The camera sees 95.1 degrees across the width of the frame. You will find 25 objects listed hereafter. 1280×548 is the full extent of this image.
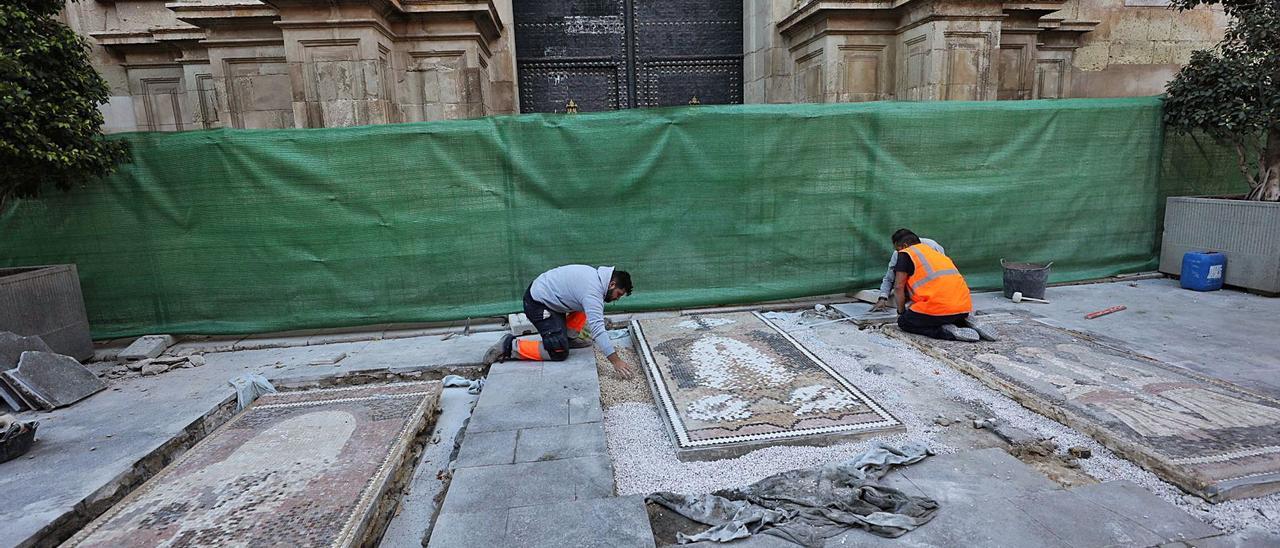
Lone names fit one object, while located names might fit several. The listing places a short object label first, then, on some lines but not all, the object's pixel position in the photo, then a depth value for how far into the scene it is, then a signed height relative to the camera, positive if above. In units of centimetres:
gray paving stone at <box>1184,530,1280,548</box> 226 -148
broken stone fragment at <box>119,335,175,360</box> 499 -125
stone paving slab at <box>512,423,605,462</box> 308 -139
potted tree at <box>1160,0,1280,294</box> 580 +35
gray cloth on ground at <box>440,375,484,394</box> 432 -143
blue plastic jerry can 600 -111
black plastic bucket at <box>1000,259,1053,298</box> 584 -111
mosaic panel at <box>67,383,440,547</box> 257 -143
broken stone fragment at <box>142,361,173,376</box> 471 -134
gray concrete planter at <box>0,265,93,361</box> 441 -80
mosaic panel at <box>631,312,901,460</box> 327 -138
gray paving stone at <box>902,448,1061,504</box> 267 -145
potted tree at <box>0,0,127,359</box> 412 +50
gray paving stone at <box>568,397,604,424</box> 347 -137
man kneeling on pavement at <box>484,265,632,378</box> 424 -91
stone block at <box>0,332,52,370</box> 412 -100
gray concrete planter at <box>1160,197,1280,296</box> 571 -78
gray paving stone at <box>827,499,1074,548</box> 232 -146
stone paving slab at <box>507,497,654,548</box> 233 -139
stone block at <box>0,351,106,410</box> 399 -122
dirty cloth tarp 243 -145
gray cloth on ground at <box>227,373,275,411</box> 412 -135
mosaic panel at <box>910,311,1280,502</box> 276 -139
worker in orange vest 474 -99
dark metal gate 920 +211
